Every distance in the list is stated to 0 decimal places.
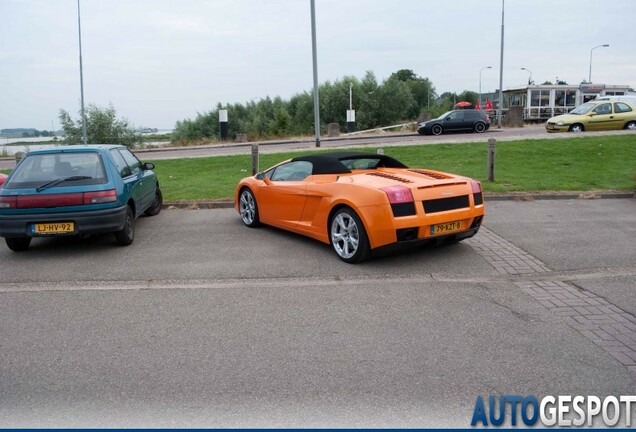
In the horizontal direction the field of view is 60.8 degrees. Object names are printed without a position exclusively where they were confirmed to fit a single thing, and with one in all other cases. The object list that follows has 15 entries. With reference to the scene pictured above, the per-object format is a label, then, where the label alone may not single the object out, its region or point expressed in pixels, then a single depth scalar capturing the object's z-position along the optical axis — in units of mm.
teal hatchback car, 6938
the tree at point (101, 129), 36031
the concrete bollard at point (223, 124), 37250
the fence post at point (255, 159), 12891
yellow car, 23266
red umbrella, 44309
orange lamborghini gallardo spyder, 6082
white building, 37469
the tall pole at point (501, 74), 34500
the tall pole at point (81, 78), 28547
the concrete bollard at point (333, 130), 35094
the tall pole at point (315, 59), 23250
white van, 23934
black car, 28297
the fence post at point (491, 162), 12016
